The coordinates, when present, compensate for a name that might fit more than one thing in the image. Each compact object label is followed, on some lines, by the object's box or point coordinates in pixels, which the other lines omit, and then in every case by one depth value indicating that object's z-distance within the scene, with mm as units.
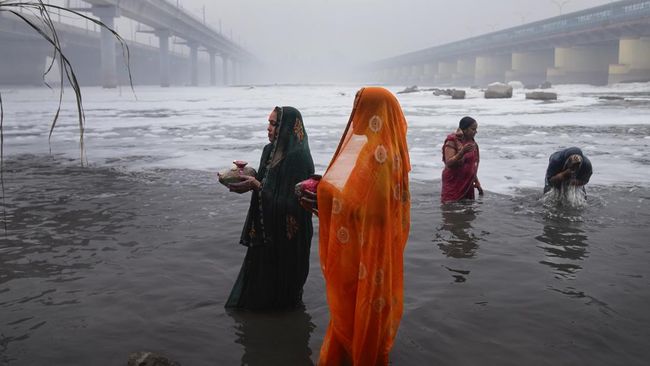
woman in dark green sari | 3146
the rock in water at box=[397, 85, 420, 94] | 39306
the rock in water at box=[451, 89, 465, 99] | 29505
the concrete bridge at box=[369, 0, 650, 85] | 40531
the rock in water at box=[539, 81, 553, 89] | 40688
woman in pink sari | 6027
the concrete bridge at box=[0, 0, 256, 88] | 48625
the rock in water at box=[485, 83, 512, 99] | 28505
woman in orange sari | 2389
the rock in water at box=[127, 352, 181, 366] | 2786
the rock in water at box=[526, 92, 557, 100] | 25700
